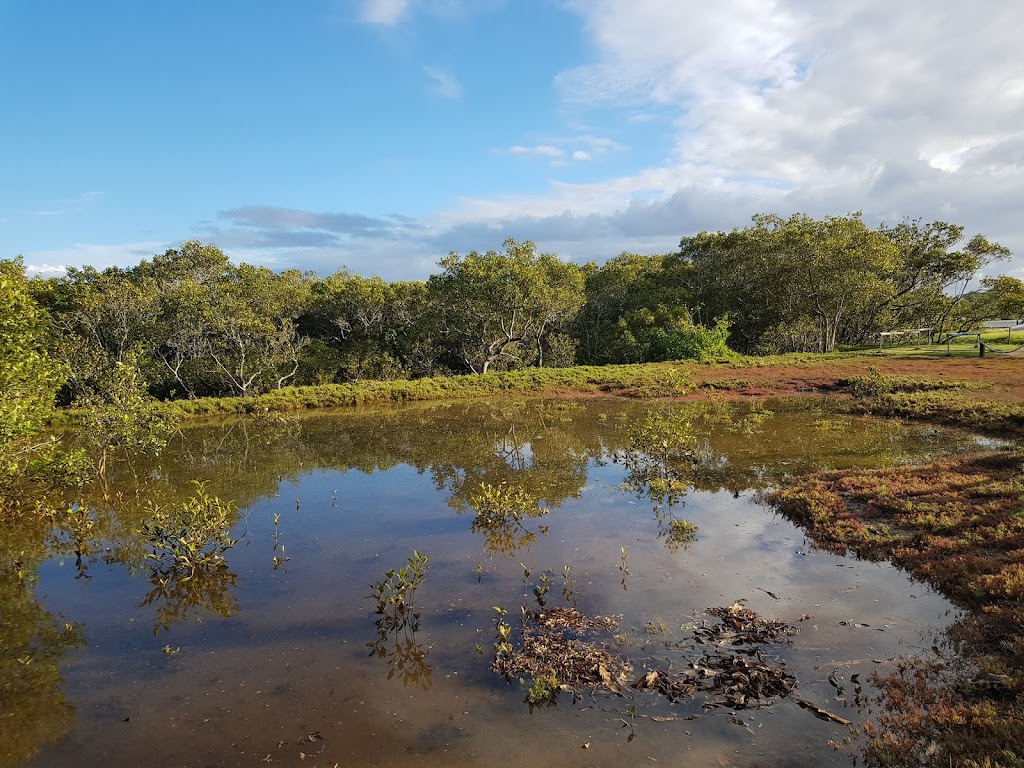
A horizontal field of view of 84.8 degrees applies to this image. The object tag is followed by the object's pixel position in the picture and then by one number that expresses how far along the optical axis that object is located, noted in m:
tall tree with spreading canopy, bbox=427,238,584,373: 39.75
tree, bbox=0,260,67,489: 12.41
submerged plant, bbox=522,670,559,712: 6.97
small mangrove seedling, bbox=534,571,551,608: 9.53
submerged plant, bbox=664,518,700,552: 11.86
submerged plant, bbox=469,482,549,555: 12.40
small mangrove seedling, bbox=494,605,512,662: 7.87
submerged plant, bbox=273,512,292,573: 11.70
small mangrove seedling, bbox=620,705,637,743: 6.35
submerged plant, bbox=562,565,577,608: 9.62
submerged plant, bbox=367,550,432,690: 7.83
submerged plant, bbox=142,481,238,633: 10.10
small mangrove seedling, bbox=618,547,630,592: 10.63
